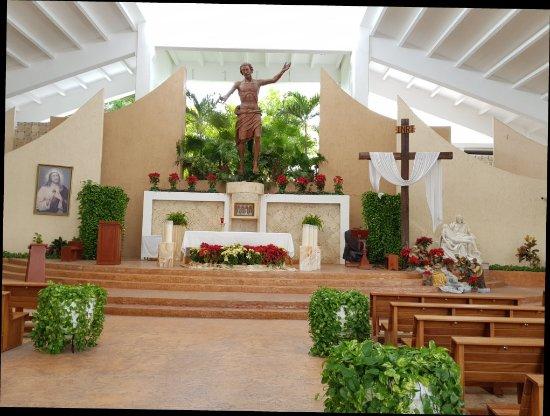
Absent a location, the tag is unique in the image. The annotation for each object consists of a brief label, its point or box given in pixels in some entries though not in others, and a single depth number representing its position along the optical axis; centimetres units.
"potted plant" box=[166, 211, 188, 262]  1306
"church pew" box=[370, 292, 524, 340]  600
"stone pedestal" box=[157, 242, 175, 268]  1112
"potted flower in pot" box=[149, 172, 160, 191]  1423
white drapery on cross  1201
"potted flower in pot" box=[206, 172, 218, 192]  1434
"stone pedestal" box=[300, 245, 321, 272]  1105
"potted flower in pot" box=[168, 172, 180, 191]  1421
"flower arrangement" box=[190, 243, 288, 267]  1050
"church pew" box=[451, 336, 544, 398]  335
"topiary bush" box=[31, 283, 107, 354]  510
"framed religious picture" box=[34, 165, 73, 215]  1355
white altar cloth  1116
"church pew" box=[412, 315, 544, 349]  414
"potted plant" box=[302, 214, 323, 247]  1154
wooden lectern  1105
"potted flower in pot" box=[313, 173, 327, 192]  1427
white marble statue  1212
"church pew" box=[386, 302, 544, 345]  507
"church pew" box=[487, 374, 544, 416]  253
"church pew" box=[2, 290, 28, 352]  524
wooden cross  1224
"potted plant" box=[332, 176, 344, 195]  1424
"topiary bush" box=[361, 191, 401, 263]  1285
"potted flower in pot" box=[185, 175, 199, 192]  1434
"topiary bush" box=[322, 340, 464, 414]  263
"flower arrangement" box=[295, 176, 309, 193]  1429
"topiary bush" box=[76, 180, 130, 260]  1295
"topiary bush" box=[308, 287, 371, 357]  523
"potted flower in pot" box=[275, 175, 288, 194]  1421
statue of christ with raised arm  1420
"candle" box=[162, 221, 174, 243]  1172
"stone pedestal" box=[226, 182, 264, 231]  1385
